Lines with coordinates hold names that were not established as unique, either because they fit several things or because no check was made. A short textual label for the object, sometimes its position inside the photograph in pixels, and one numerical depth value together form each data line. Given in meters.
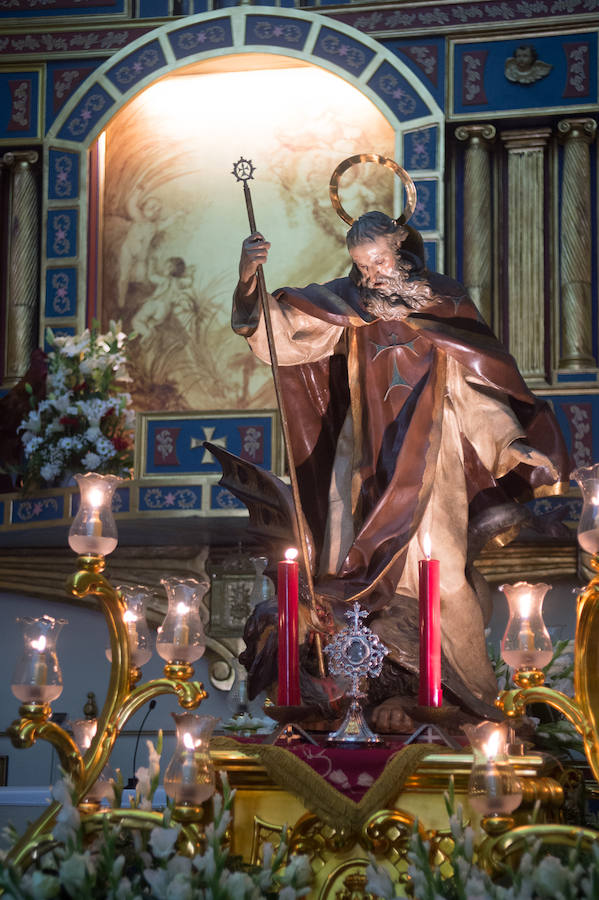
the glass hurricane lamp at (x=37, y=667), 3.40
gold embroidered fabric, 3.32
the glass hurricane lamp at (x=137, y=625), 3.84
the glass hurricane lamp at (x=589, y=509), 3.37
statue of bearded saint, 4.46
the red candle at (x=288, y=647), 3.65
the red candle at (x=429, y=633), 3.48
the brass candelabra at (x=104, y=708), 3.15
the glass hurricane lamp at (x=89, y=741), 3.64
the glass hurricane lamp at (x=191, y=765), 3.11
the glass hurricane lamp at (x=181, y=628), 3.55
